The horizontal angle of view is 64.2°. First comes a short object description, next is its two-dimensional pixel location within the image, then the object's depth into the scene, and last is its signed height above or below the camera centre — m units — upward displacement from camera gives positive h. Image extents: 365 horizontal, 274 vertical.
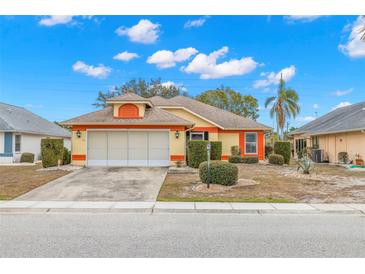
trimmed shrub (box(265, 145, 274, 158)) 28.05 -0.26
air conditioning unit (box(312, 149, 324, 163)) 24.69 -0.68
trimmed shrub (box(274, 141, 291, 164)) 22.35 -0.21
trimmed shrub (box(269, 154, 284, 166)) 21.11 -0.86
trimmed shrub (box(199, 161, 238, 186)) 11.31 -1.03
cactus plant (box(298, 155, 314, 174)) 14.43 -0.91
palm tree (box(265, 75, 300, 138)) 35.44 +5.38
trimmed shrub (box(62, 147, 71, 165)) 18.53 -0.54
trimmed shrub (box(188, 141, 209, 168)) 16.66 -0.24
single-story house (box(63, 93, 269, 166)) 17.72 +0.68
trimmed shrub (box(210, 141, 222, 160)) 21.91 -0.25
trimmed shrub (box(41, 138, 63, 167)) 17.12 -0.14
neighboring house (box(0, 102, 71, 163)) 24.06 +1.54
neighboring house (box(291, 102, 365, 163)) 20.27 +1.10
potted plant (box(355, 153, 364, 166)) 19.57 -0.91
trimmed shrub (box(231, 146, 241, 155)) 22.95 -0.20
